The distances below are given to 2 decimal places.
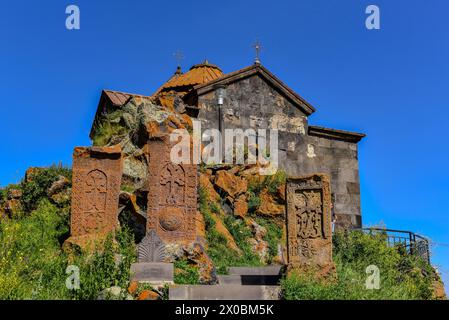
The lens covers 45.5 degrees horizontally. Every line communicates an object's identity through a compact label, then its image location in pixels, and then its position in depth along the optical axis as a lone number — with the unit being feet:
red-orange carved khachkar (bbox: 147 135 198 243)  29.91
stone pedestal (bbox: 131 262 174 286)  24.97
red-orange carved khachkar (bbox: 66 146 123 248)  29.81
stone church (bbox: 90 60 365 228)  50.14
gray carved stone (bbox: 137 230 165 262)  27.53
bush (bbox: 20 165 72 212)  37.86
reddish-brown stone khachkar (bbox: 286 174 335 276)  26.84
